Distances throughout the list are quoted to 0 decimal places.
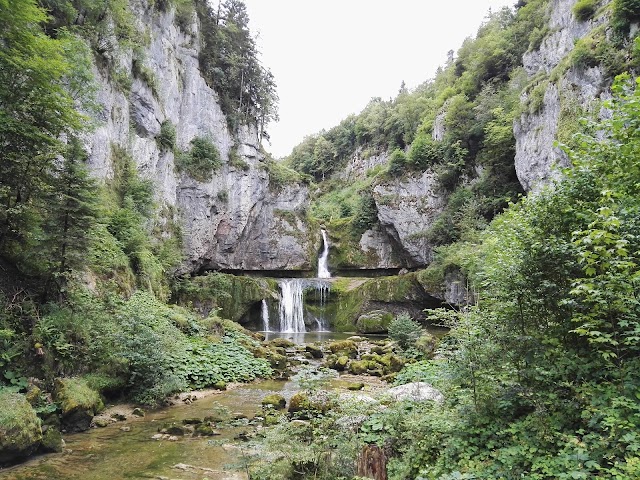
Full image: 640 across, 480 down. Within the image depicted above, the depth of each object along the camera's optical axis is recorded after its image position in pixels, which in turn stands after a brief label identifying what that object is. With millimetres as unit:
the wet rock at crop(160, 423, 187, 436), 6938
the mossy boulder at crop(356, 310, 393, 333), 22234
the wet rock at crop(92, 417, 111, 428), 7070
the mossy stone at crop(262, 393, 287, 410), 8555
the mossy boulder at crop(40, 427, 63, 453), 5699
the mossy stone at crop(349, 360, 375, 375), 12609
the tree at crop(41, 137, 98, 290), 7680
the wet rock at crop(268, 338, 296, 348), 16431
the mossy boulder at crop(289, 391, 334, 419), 6267
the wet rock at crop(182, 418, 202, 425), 7457
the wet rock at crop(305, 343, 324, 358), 15336
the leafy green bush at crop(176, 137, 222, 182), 24562
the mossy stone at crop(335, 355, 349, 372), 13227
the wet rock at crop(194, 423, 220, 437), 6932
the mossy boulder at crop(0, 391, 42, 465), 5109
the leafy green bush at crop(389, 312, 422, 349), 15145
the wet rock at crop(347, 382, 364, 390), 10141
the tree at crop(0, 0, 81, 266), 7430
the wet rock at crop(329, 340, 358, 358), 15273
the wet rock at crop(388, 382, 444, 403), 5750
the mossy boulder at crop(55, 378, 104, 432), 6547
